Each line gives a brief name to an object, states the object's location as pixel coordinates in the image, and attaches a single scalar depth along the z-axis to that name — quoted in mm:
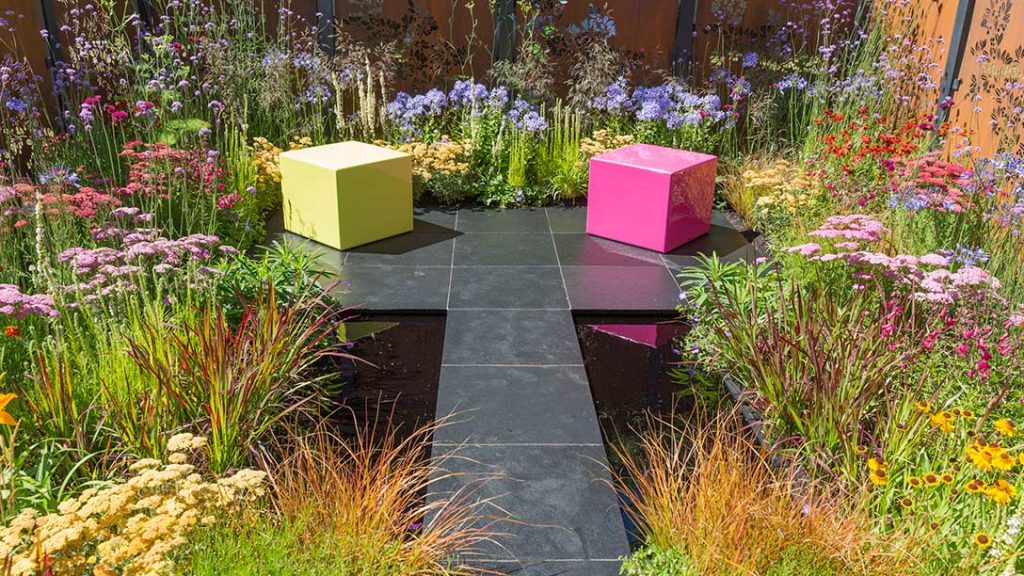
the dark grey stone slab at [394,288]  4887
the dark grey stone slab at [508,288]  4969
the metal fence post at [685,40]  7844
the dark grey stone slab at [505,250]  5656
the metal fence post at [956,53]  6184
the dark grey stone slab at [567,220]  6375
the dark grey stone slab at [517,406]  3588
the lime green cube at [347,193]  5715
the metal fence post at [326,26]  7742
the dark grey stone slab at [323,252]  5406
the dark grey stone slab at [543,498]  2902
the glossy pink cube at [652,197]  5781
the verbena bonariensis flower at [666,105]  7059
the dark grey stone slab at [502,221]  6348
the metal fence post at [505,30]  7738
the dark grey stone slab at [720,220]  6516
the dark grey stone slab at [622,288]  4969
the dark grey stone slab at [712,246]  5758
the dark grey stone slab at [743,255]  5695
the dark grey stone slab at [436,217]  6441
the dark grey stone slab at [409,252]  5605
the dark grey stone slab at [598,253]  5676
